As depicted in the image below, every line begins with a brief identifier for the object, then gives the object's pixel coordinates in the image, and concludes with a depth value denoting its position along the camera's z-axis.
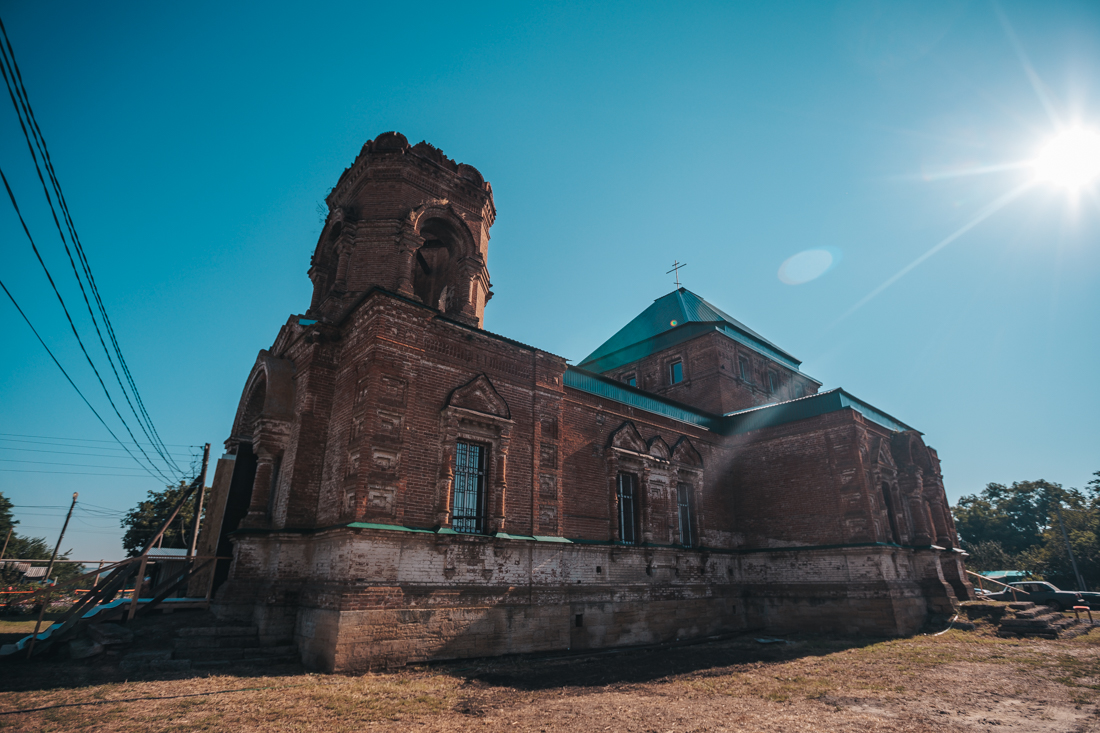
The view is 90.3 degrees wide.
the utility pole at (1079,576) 36.49
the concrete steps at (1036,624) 15.05
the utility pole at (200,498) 15.34
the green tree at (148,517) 32.16
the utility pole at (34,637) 8.99
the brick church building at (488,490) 10.68
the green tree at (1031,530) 39.22
